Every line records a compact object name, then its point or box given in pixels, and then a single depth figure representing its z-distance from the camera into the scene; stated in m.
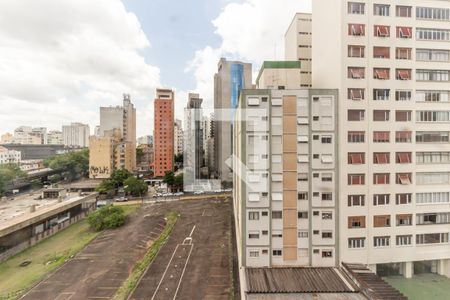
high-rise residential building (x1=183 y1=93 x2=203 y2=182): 74.69
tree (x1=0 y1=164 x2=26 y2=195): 56.80
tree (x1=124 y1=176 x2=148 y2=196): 58.56
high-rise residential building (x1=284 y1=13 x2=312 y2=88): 30.62
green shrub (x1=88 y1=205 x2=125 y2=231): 37.28
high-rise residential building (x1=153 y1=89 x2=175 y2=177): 79.00
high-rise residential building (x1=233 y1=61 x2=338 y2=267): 20.86
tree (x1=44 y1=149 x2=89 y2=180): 80.56
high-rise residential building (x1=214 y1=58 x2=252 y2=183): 75.19
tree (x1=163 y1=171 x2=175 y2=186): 63.00
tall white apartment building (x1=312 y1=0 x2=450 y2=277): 21.11
